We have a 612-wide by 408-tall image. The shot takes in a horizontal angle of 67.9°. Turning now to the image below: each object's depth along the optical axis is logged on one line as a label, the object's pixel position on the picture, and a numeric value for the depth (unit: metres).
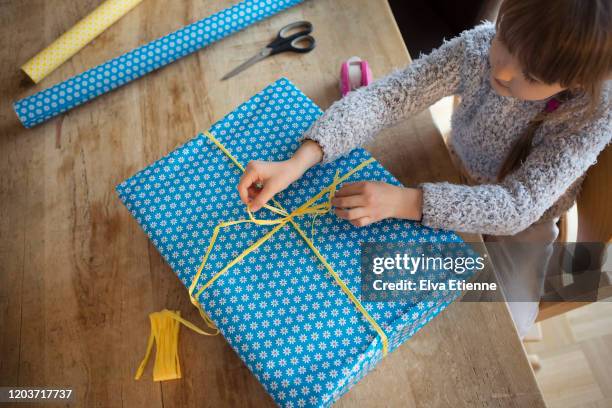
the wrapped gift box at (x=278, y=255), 0.56
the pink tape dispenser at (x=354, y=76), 0.85
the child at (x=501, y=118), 0.54
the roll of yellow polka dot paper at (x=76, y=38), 0.92
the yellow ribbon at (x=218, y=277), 0.60
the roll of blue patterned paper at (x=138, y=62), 0.88
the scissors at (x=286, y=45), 0.90
